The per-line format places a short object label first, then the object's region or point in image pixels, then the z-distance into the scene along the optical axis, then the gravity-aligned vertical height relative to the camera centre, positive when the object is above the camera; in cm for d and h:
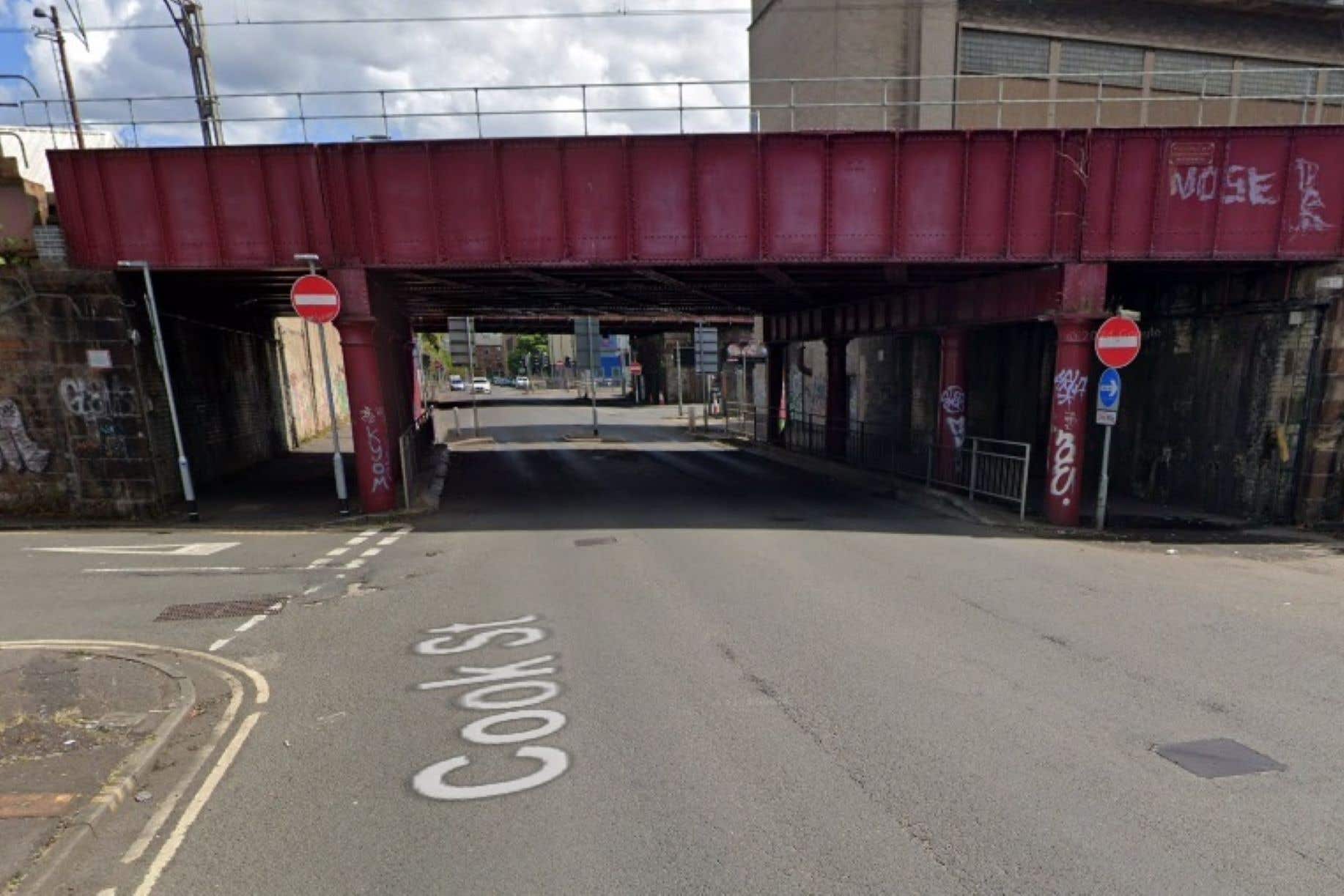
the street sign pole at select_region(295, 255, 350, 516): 1265 -200
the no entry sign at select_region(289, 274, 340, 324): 1180 +119
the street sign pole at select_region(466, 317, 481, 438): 3001 +10
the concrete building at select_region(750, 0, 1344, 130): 2170 +919
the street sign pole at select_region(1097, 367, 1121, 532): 1157 -108
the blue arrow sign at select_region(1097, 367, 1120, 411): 1157 -81
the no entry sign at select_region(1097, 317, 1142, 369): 1132 -3
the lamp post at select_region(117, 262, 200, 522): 1211 -68
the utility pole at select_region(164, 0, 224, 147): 1831 +848
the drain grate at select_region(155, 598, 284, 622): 746 -262
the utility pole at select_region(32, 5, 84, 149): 1455 +754
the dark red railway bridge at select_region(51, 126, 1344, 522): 1153 +257
